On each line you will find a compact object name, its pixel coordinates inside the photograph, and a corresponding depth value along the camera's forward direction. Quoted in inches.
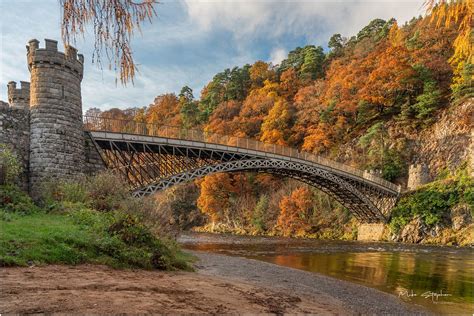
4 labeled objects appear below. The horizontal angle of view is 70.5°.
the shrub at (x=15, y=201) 525.1
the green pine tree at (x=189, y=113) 2852.6
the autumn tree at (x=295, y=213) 1605.6
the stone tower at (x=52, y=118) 689.6
